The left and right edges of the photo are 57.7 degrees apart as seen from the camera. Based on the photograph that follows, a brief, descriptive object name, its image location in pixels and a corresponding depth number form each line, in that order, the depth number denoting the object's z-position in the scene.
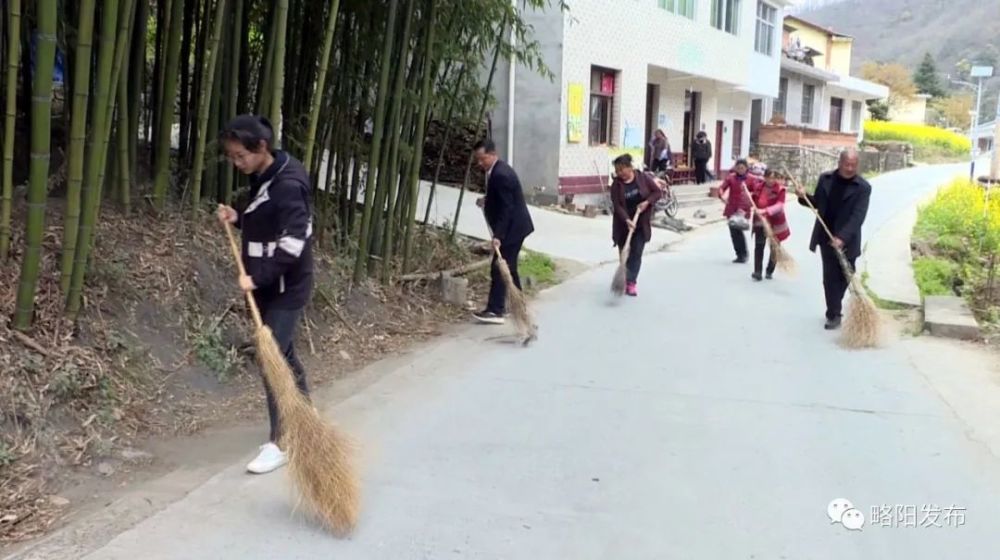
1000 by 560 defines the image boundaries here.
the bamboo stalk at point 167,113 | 5.12
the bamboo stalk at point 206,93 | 5.05
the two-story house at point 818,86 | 34.50
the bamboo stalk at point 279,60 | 4.95
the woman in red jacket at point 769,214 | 9.73
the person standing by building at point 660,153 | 19.50
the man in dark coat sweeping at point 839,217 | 7.36
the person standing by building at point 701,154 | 22.12
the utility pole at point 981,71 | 17.19
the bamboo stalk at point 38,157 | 3.87
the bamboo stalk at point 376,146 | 6.27
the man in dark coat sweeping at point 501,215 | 7.32
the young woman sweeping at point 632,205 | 8.55
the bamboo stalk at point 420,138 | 6.82
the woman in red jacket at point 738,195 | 10.51
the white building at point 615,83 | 16.23
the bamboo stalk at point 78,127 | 4.02
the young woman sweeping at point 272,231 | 3.85
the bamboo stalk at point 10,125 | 4.04
